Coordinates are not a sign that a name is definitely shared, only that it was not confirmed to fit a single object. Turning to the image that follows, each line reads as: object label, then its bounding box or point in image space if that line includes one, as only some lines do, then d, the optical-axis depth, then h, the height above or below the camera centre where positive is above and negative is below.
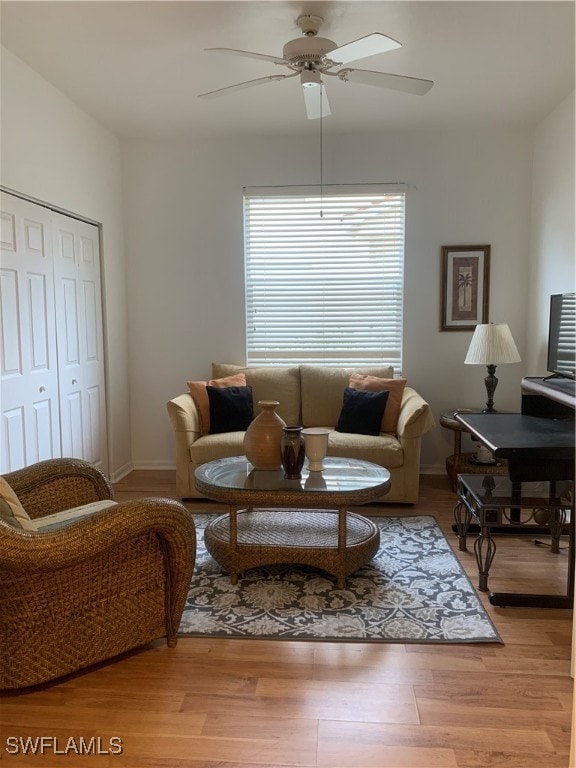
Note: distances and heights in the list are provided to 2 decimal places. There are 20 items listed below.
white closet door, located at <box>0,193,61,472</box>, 3.14 -0.06
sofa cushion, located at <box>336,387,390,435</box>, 4.04 -0.62
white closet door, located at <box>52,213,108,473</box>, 3.79 -0.08
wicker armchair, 1.86 -0.94
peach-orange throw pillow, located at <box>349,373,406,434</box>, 4.13 -0.46
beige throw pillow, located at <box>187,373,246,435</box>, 4.17 -0.50
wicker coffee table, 2.67 -1.08
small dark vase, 2.87 -0.64
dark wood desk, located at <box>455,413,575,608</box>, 2.41 -0.55
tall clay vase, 2.96 -0.59
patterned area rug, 2.36 -1.28
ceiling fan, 2.49 +1.26
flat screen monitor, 3.10 -0.04
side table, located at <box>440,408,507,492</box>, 4.06 -1.01
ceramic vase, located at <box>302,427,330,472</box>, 3.01 -0.65
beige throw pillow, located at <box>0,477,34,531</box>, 1.96 -0.66
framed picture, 4.54 +0.35
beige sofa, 3.79 -0.71
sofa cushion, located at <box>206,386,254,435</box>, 4.13 -0.62
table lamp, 4.01 -0.14
